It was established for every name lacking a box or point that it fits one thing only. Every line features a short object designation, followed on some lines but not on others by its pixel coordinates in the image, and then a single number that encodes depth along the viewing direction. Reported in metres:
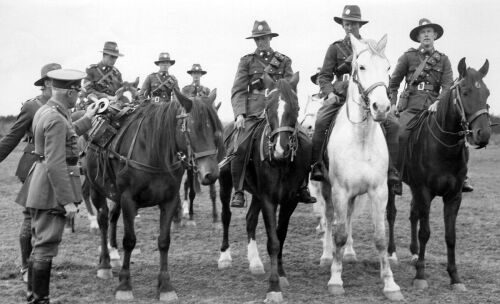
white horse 7.10
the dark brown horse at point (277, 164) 7.09
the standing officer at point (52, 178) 5.92
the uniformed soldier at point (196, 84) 18.45
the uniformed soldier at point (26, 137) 7.12
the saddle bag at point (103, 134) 7.86
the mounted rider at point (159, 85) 15.45
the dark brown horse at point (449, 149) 7.33
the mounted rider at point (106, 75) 11.41
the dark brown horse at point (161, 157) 6.73
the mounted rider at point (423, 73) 9.18
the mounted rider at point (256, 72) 8.71
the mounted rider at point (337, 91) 7.98
